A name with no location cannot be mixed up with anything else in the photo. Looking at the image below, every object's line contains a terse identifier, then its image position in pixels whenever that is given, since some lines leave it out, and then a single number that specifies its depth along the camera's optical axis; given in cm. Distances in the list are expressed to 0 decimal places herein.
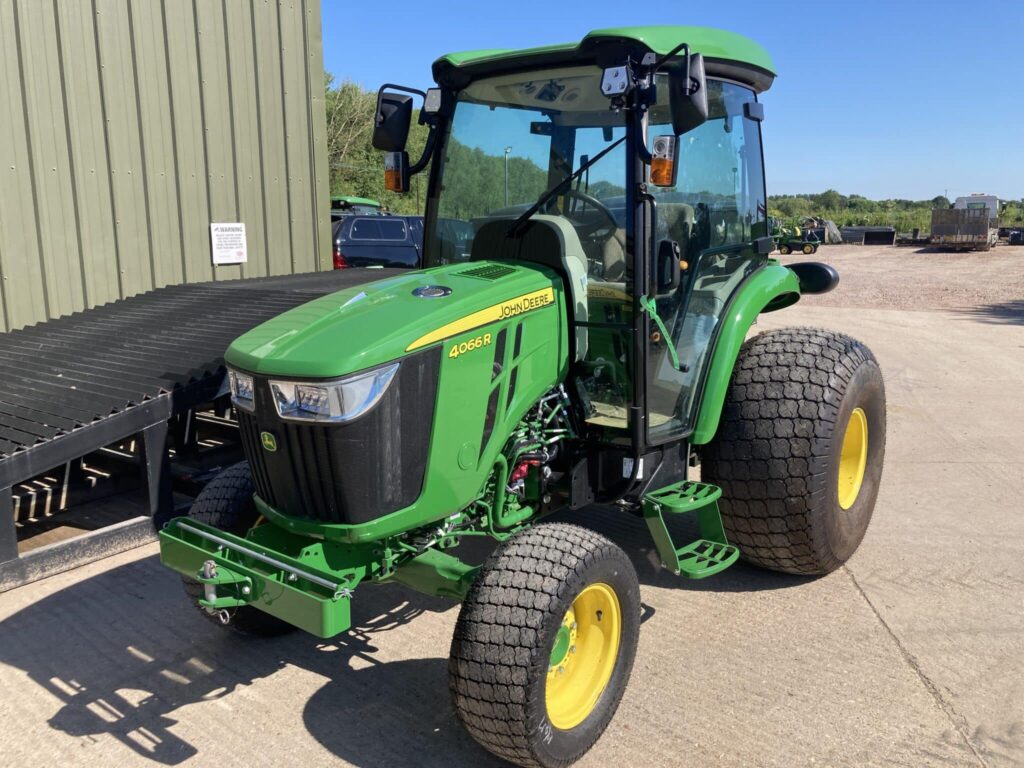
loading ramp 402
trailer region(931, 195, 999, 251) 2903
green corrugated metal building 586
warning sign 708
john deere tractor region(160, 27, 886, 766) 268
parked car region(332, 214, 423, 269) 1120
